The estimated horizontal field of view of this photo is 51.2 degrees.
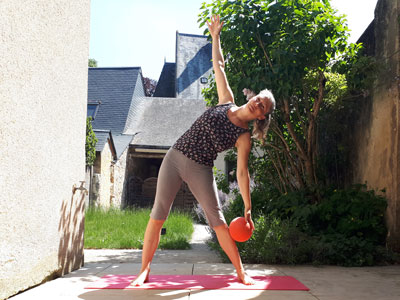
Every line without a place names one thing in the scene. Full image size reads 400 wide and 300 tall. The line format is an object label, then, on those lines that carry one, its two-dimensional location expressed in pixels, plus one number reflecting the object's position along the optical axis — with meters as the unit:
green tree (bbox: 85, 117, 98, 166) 10.78
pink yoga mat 3.10
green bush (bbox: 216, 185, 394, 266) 4.53
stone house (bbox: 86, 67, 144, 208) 11.49
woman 3.08
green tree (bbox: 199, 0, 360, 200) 5.10
